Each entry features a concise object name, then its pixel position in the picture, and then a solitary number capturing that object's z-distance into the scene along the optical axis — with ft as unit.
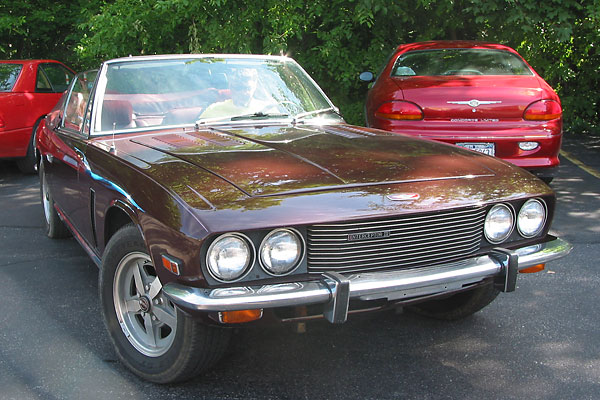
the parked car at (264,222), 7.89
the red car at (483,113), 19.13
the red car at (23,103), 26.22
